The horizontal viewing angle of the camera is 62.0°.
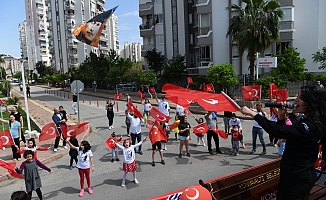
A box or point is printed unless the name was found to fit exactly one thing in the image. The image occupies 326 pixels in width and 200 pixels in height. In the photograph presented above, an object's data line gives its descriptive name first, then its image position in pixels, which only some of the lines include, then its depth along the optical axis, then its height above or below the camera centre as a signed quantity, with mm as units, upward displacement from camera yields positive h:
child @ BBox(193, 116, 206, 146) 11723 -2717
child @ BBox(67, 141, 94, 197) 7301 -2220
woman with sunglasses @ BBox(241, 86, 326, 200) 2846 -667
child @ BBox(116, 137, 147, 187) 7703 -2315
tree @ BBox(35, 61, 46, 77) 88375 +3335
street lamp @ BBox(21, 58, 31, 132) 13100 +195
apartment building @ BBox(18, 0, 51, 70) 113062 +20810
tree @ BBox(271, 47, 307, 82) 25125 +825
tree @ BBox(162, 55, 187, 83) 32219 +768
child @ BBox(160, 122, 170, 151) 11352 -2329
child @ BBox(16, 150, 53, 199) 6453 -2176
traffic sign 14895 -361
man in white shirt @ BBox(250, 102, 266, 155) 9964 -2121
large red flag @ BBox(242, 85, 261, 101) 13000 -787
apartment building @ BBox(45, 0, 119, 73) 75938 +15307
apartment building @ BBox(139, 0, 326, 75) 27578 +5300
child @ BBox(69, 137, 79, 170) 8938 -2372
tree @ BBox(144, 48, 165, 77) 37625 +2597
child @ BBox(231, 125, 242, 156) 9938 -2264
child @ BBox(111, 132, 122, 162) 10148 -2752
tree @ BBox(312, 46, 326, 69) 24438 +1526
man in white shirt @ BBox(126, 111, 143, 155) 10352 -1925
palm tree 22688 +4248
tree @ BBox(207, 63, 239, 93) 21891 +99
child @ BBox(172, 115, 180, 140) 11064 -1856
